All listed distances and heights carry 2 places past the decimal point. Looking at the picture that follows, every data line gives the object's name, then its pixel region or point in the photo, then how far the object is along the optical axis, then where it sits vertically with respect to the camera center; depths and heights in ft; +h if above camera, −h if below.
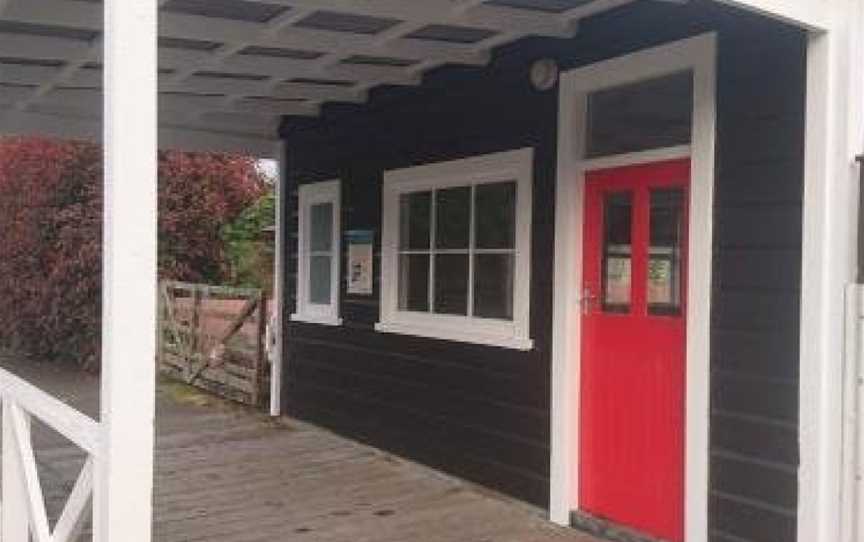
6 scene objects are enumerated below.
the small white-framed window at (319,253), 27.53 +0.22
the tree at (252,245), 51.42 +0.72
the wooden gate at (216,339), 33.91 -2.91
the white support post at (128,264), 9.59 -0.06
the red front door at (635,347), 16.55 -1.35
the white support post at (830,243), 13.65 +0.36
